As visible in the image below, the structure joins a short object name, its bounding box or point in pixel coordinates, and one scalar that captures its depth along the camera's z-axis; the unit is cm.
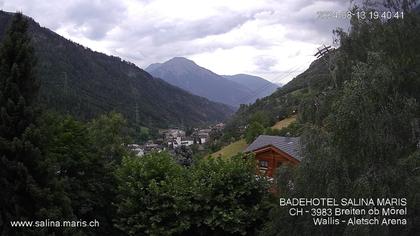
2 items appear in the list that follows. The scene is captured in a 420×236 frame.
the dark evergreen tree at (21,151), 1656
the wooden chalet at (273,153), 3269
